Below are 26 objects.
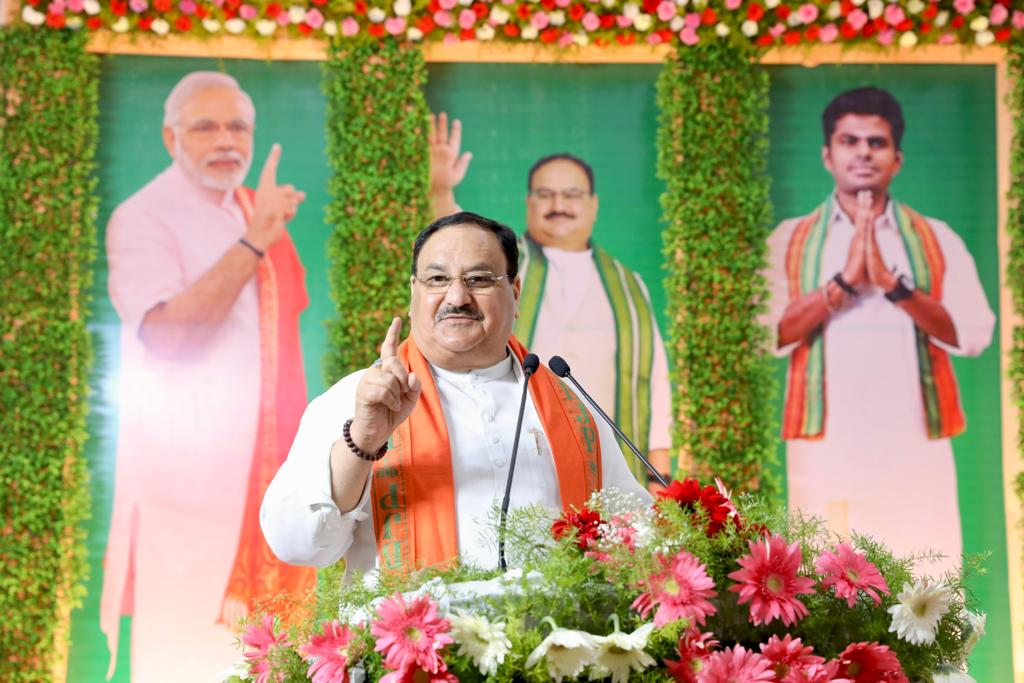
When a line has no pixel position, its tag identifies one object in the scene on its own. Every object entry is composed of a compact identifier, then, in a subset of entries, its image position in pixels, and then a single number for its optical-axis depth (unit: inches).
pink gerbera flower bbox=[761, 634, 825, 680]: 61.4
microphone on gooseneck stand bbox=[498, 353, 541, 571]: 70.9
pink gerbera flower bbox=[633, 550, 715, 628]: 60.1
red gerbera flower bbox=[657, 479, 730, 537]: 66.3
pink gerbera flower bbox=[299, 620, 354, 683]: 59.2
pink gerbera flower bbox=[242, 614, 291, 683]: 65.0
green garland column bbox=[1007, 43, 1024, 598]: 222.5
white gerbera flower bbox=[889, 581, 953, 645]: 65.3
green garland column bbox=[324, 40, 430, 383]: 212.5
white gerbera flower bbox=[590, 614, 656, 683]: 59.5
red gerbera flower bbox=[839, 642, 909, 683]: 63.4
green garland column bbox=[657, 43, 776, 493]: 217.8
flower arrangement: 59.1
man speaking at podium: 85.2
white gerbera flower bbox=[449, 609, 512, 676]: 58.4
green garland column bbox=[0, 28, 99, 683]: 202.2
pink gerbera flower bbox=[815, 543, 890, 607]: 65.5
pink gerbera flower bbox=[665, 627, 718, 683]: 60.3
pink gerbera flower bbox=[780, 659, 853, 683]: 60.4
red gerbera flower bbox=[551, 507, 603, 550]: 65.3
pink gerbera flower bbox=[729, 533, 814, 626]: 61.9
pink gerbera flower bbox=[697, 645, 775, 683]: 59.3
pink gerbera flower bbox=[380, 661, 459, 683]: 57.0
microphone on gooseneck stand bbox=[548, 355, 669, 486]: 89.9
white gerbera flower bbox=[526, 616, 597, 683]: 58.6
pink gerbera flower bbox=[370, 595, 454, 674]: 57.1
